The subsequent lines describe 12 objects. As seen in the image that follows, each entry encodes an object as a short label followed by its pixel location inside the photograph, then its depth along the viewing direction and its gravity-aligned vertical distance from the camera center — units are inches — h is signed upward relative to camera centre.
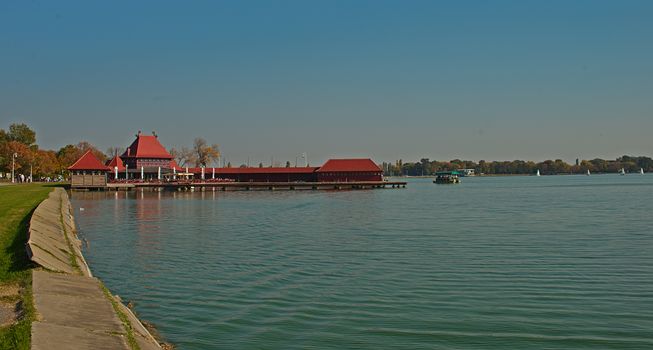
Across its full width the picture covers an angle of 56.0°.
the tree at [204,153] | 5300.2 +229.6
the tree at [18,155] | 3649.1 +160.7
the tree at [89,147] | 5615.2 +300.0
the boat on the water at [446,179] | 5590.6 -16.9
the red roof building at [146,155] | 3919.8 +164.0
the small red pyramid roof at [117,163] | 3916.3 +112.3
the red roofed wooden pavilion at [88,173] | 3228.3 +42.3
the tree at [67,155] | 4532.5 +199.7
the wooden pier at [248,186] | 3540.8 -39.0
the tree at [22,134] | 4392.2 +340.7
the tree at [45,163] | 3932.1 +118.5
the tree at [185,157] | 5315.0 +198.3
